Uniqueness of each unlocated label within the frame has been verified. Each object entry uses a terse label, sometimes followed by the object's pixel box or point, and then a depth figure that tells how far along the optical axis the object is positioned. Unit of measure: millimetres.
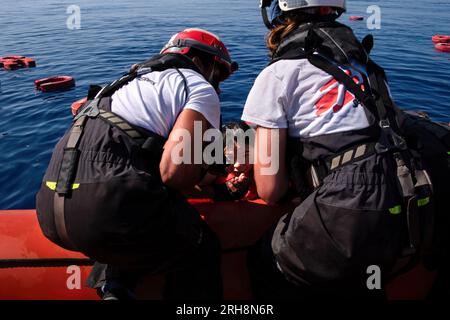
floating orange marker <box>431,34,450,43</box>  14055
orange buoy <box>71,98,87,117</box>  6313
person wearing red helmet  1801
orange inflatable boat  2344
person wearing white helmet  1701
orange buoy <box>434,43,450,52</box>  12867
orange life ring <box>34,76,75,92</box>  9207
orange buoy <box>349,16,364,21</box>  19519
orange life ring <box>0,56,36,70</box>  11254
